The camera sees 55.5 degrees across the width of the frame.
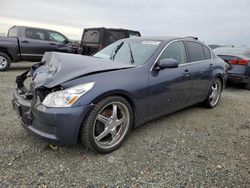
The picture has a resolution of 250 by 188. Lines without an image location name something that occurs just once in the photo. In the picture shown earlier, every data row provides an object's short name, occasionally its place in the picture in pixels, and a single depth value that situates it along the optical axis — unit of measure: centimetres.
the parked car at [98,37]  961
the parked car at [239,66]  698
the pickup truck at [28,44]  899
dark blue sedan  262
